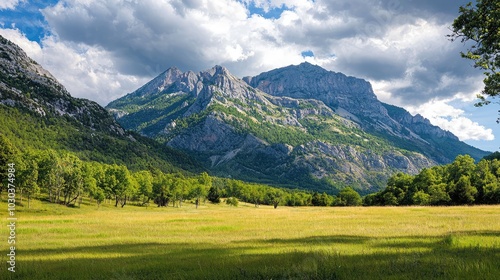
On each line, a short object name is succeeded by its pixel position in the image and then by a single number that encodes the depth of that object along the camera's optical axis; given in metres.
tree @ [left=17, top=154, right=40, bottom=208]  76.56
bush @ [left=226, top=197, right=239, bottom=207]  144.75
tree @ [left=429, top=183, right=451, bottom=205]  93.81
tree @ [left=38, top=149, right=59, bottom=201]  87.06
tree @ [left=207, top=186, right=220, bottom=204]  166.00
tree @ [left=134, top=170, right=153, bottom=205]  117.00
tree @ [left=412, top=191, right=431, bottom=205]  98.62
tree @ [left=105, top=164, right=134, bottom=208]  102.62
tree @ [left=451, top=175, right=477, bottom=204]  91.38
